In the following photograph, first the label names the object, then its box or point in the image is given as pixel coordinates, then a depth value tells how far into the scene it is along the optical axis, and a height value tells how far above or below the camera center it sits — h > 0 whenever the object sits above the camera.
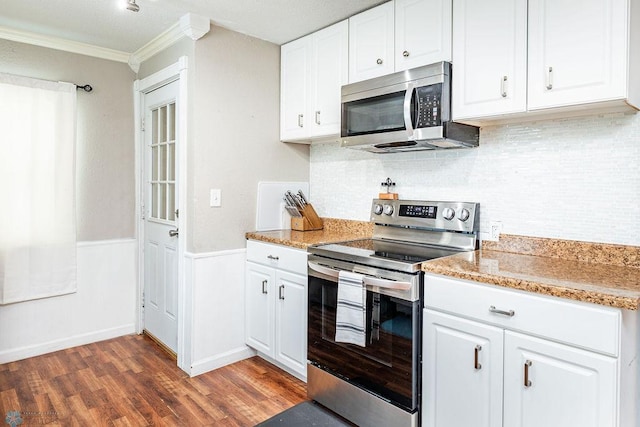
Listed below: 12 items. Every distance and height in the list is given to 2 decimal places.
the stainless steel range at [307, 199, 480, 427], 1.79 -0.49
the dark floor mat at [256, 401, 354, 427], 2.01 -1.09
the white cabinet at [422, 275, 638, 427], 1.33 -0.56
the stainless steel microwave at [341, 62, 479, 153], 1.98 +0.49
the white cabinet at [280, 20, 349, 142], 2.55 +0.83
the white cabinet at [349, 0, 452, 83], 2.02 +0.92
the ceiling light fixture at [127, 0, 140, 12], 2.11 +1.04
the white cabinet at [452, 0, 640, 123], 1.52 +0.63
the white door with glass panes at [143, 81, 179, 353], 2.93 -0.09
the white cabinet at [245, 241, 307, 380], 2.41 -0.63
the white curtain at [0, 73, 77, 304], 2.74 +0.11
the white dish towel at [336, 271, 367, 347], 1.90 -0.49
